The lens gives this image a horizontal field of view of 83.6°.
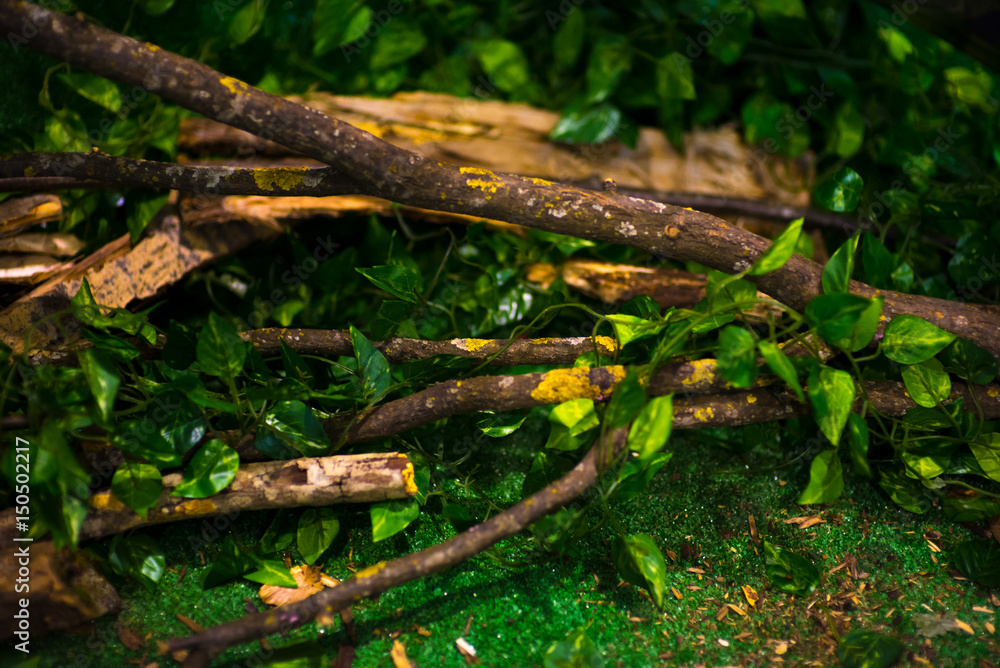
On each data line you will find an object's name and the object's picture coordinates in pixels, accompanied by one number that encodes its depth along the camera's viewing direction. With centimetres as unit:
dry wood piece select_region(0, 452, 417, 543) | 105
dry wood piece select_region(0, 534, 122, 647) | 94
